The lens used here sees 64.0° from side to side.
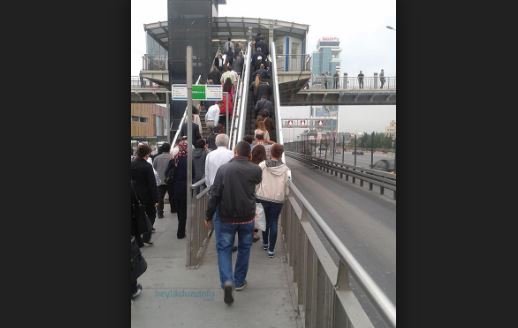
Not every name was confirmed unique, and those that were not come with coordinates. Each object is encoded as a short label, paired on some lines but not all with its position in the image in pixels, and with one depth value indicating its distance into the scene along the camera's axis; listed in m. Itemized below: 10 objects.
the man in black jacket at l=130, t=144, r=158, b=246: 6.04
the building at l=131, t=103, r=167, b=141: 40.25
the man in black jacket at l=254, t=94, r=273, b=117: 11.73
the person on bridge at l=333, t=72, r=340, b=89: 30.34
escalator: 10.95
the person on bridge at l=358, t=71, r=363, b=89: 29.77
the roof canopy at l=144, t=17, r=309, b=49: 31.20
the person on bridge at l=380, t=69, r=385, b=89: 26.81
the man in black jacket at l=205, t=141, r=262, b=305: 4.39
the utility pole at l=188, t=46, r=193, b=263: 5.16
